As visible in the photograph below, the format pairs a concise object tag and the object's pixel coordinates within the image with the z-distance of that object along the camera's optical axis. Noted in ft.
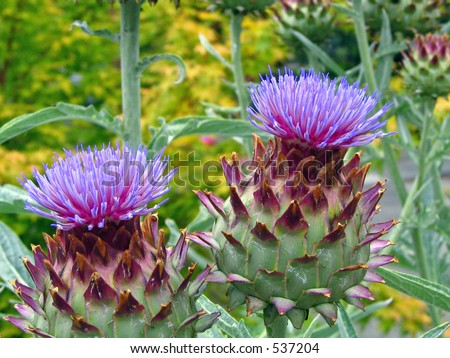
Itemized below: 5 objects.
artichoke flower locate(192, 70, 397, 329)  1.52
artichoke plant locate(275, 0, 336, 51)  2.48
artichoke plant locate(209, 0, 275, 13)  2.34
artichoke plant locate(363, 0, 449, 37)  2.42
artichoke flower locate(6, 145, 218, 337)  1.46
